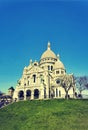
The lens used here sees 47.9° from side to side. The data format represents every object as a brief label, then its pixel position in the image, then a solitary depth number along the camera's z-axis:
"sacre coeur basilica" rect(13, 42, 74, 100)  31.14
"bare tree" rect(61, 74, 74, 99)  31.16
